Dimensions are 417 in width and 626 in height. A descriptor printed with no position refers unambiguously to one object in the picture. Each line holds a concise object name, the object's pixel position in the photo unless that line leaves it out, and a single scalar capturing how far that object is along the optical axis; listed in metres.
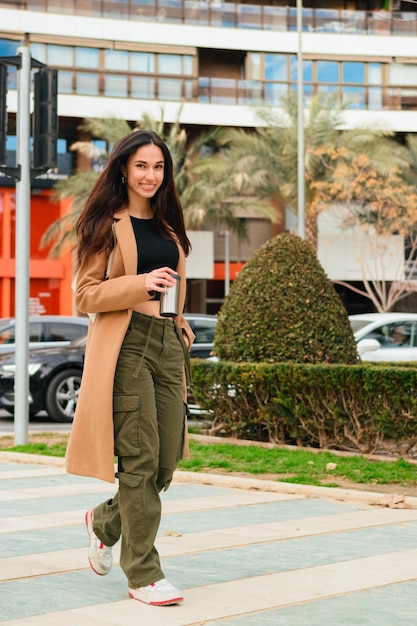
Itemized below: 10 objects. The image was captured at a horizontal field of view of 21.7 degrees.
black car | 14.95
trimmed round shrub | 10.62
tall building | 41.59
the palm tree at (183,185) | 36.22
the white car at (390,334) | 16.45
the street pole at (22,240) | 10.81
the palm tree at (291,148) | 36.50
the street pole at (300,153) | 31.89
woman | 4.39
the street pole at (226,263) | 42.47
